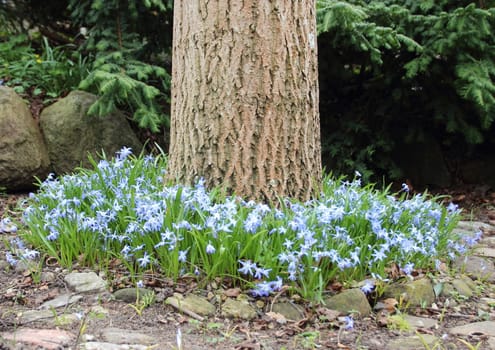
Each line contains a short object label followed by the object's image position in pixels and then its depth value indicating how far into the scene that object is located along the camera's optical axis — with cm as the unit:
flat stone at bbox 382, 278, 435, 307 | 264
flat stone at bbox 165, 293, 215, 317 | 238
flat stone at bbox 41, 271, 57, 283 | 272
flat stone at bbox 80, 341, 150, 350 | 201
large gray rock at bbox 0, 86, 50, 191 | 466
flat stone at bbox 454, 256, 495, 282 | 314
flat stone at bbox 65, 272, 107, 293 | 257
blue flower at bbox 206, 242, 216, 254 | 238
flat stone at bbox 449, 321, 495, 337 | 239
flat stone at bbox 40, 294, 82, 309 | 246
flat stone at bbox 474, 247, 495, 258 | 353
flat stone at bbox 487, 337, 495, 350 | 224
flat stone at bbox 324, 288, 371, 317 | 249
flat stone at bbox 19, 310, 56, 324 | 229
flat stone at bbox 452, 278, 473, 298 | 284
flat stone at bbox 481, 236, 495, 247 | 383
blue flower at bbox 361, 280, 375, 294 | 246
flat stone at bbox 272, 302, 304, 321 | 242
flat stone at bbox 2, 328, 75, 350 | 201
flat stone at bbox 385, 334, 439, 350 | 222
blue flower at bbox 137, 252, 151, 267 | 251
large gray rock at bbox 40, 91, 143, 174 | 498
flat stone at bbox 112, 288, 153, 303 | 248
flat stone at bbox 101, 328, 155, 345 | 209
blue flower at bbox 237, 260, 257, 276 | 237
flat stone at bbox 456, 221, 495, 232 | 406
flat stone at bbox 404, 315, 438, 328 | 246
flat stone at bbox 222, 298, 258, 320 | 238
